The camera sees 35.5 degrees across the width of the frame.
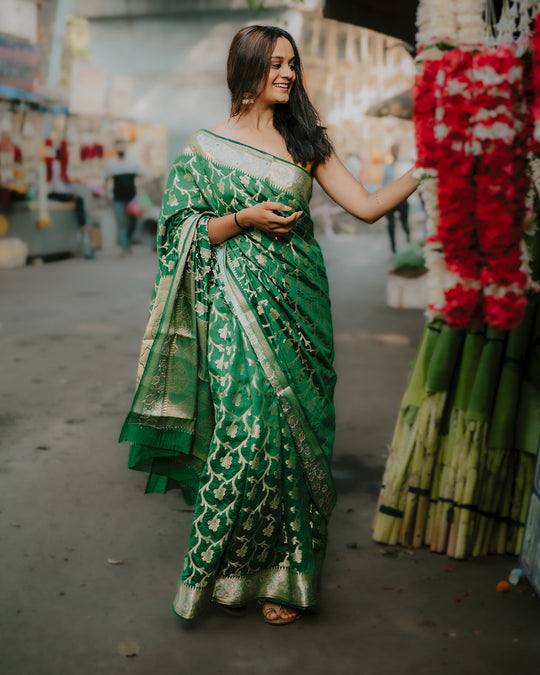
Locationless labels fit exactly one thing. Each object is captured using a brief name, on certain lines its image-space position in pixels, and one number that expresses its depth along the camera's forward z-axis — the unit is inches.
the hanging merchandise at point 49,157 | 622.7
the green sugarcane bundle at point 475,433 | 130.3
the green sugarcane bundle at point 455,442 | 132.0
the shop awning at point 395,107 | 517.6
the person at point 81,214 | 599.5
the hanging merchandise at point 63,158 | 649.6
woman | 110.0
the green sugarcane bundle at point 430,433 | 131.9
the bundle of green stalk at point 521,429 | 130.4
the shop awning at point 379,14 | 192.2
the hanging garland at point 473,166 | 94.2
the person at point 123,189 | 585.3
